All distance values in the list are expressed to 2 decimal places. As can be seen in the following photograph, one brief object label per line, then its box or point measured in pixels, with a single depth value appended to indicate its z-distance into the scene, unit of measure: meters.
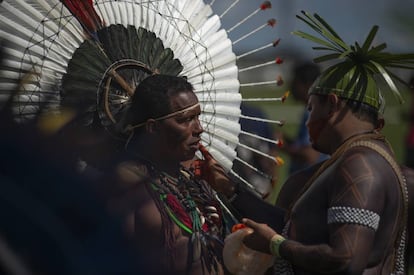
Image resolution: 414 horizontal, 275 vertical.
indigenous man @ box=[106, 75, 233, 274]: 5.48
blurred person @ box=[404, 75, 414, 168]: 12.32
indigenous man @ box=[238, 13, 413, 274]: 5.36
